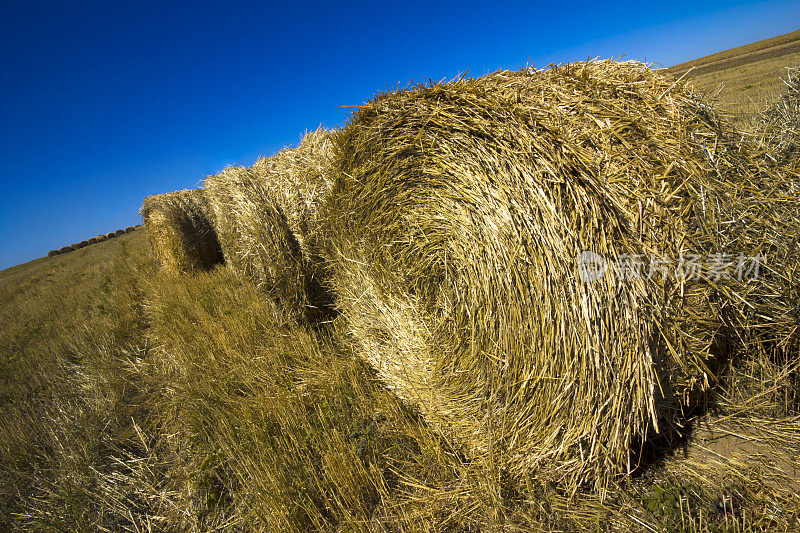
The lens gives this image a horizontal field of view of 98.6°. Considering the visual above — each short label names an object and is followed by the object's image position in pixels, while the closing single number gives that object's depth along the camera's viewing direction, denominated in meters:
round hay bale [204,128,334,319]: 4.03
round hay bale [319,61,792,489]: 1.84
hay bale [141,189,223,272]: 8.03
